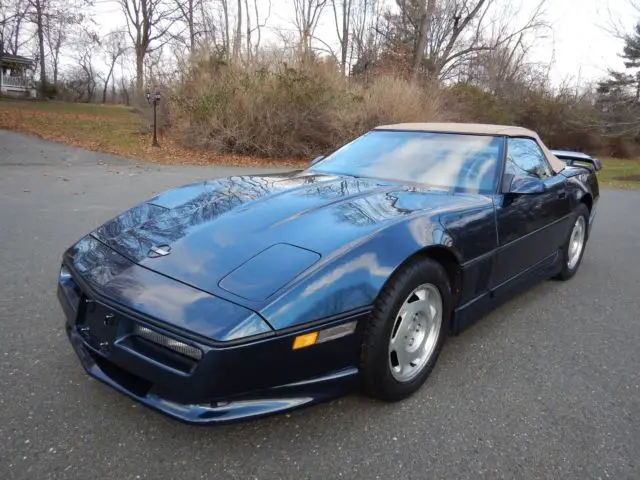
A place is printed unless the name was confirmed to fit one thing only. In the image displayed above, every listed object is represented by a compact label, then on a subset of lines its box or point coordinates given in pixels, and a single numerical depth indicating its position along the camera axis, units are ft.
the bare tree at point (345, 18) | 97.71
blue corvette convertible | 5.47
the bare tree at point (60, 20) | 67.82
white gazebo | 131.03
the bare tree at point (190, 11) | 108.47
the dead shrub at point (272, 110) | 45.32
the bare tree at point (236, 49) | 48.96
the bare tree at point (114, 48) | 126.52
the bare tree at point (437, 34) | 78.59
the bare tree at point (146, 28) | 115.85
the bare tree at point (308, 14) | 96.99
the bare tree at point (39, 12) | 67.11
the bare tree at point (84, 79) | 171.32
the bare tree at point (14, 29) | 67.01
